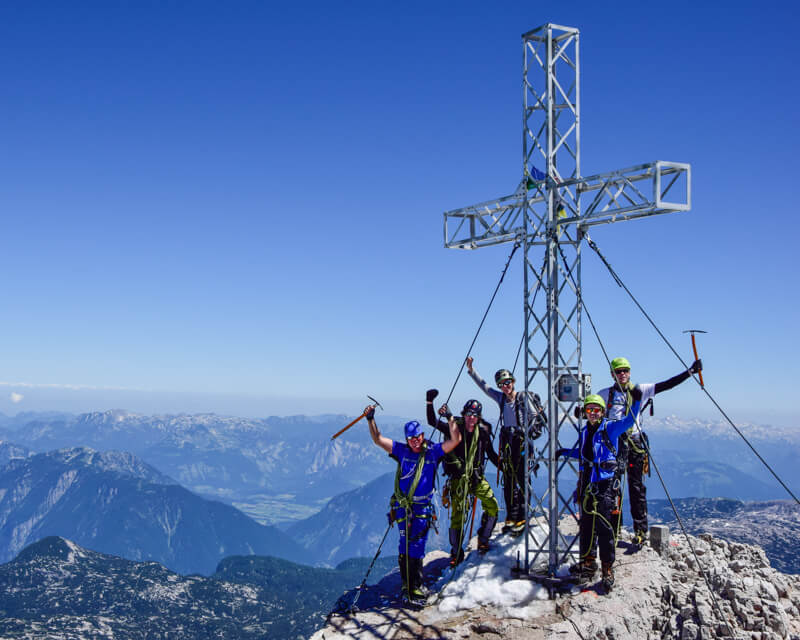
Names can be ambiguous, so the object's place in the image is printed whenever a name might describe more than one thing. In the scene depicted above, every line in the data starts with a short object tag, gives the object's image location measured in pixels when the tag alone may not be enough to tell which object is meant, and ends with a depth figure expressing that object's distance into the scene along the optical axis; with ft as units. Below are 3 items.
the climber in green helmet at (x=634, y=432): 42.39
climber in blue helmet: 40.55
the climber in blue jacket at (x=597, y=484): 37.22
